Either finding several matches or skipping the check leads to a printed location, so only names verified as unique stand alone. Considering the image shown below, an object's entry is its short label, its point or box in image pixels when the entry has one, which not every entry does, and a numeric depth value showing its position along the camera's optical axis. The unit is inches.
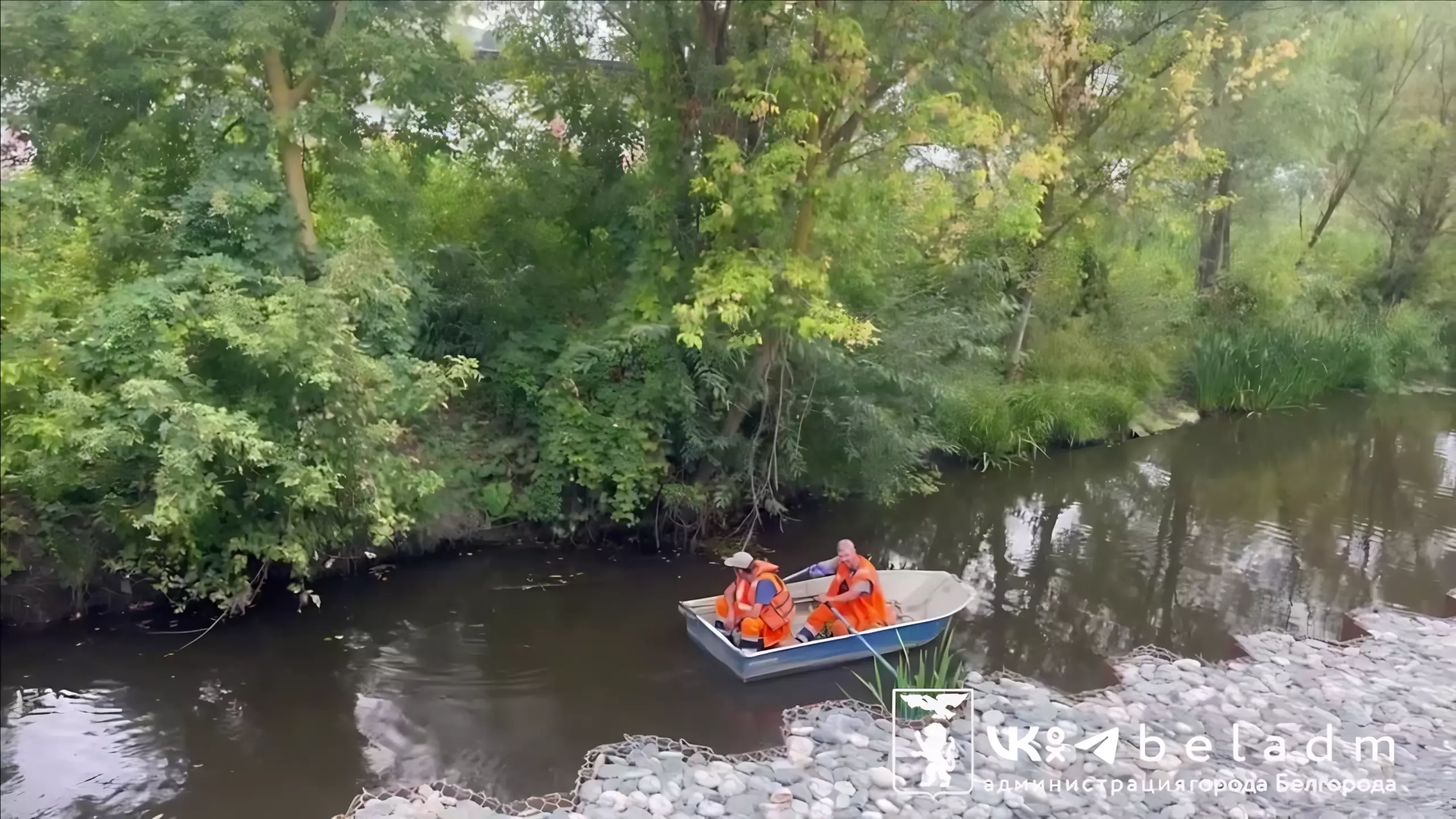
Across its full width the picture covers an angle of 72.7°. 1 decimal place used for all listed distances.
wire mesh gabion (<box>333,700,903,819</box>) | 210.7
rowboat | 266.4
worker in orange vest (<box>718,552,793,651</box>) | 263.9
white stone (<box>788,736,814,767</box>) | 228.1
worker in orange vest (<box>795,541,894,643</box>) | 275.7
